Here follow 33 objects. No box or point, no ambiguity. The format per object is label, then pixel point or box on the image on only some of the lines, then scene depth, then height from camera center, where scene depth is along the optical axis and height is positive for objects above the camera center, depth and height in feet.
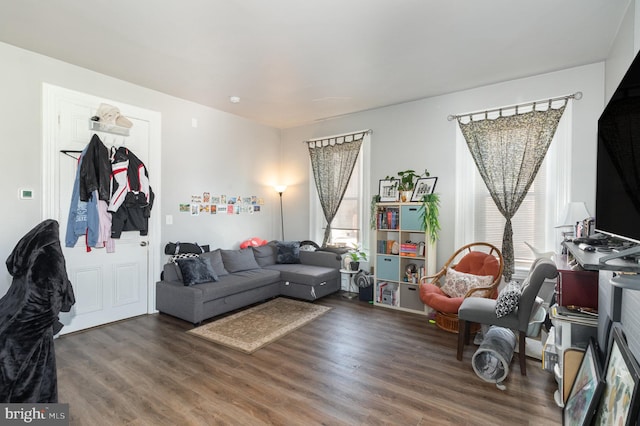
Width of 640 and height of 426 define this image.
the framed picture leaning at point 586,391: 5.06 -3.28
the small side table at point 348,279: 15.69 -3.73
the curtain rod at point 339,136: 15.96 +3.99
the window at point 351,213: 16.29 -0.27
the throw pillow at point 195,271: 12.14 -2.55
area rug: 10.20 -4.38
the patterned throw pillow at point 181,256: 13.33 -2.13
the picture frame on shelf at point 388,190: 14.79 +0.93
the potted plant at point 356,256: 15.79 -2.46
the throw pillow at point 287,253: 16.75 -2.44
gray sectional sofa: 11.89 -3.09
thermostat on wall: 9.85 +0.39
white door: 10.55 -1.23
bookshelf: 13.24 -2.10
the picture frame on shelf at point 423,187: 13.87 +1.01
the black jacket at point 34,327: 5.45 -2.20
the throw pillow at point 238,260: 14.57 -2.53
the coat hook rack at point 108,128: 11.29 +2.98
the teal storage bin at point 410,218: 13.25 -0.39
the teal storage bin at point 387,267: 13.79 -2.65
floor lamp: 18.92 +1.12
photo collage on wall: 14.62 +0.16
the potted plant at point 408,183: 14.22 +1.22
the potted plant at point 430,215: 12.85 -0.24
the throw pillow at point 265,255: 16.19 -2.49
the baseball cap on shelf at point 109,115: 11.33 +3.41
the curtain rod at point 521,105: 10.91 +4.05
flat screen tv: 3.98 +0.74
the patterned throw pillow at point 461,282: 11.08 -2.67
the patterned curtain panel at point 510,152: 11.50 +2.26
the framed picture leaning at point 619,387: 3.96 -2.52
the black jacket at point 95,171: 10.85 +1.29
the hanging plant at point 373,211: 14.67 -0.10
